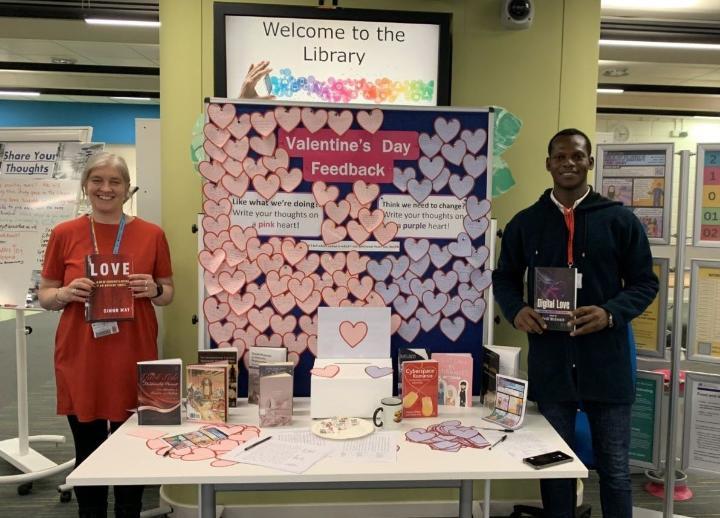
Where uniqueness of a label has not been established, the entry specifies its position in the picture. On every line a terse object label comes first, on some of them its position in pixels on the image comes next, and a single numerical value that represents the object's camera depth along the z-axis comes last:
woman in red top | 2.17
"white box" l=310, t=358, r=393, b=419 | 1.99
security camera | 2.65
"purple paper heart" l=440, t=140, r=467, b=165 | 2.25
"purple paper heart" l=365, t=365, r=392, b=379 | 2.02
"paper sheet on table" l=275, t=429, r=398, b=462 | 1.70
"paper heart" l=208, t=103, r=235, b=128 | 2.17
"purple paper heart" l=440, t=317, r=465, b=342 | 2.27
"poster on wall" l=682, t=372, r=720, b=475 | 2.64
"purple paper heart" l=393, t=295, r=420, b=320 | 2.26
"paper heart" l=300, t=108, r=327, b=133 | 2.20
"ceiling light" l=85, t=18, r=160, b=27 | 4.64
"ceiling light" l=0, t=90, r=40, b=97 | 9.05
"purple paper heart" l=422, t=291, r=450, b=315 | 2.26
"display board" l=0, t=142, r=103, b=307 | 3.16
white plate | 1.85
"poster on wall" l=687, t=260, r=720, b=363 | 2.61
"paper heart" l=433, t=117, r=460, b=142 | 2.25
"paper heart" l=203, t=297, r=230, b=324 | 2.20
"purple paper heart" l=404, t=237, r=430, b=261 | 2.24
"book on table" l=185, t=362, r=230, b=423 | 1.98
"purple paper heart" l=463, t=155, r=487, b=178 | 2.26
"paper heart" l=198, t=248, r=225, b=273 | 2.19
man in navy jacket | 2.06
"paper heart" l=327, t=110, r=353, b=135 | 2.21
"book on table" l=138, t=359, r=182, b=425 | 1.96
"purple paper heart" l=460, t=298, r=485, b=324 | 2.28
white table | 1.57
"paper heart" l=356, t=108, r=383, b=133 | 2.23
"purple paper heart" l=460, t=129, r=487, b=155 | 2.26
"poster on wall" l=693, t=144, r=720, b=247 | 2.57
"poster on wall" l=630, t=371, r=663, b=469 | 2.69
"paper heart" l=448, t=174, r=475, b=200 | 2.25
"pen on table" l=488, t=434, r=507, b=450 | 1.80
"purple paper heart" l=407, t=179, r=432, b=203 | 2.24
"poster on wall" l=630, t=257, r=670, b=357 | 2.61
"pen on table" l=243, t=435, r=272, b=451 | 1.76
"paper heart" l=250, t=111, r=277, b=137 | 2.18
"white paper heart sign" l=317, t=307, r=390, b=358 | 2.15
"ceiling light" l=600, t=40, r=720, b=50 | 5.19
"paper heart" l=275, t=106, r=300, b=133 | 2.20
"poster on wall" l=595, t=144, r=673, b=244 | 2.62
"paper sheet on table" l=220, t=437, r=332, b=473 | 1.64
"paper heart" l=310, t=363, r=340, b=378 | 2.03
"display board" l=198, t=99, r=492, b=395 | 2.19
